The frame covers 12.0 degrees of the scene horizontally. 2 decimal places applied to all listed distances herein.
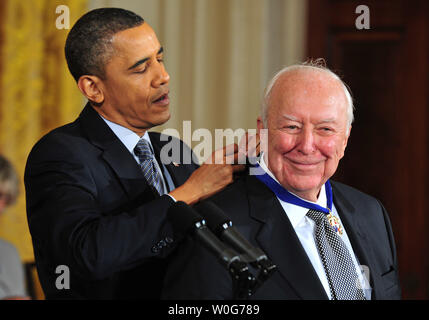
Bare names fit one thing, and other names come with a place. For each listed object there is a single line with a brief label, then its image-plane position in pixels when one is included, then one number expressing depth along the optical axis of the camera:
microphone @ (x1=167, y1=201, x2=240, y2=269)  3.26
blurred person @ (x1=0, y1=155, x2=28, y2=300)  4.57
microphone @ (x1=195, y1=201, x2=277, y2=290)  3.27
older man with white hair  3.49
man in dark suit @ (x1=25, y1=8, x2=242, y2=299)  3.52
